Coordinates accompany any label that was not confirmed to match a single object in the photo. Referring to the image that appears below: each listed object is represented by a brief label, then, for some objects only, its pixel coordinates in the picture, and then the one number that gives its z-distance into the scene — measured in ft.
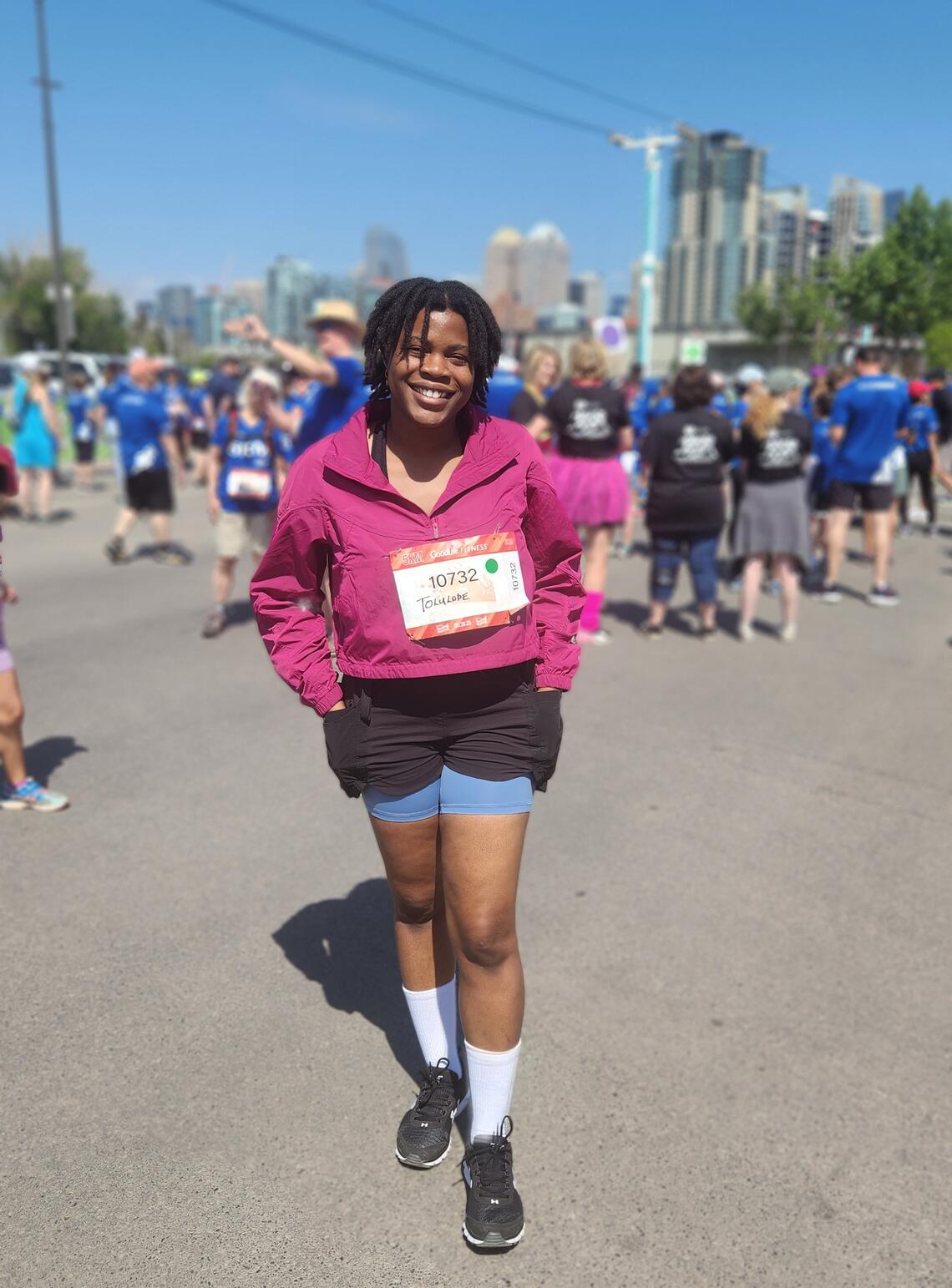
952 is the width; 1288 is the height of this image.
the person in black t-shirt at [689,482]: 23.63
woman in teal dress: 41.73
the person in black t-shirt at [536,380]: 23.29
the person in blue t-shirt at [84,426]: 54.44
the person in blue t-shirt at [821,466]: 32.99
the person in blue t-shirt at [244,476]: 24.11
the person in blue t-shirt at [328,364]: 16.57
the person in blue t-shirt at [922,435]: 38.63
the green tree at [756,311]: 142.92
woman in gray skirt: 24.22
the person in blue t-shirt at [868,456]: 28.78
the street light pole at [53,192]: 67.05
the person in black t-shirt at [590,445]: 23.17
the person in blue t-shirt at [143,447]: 32.50
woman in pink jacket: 7.18
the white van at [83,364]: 97.76
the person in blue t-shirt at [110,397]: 36.53
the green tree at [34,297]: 175.11
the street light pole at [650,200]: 88.95
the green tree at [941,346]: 130.41
